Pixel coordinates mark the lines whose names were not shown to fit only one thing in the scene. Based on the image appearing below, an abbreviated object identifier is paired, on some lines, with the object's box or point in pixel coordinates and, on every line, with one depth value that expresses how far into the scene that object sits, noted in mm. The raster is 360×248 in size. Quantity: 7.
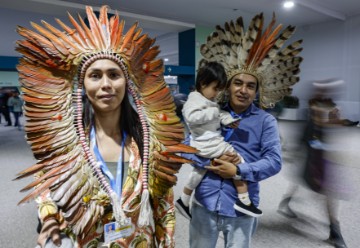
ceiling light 6535
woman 893
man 1268
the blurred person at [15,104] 7880
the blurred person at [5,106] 8375
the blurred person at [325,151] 2311
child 1284
